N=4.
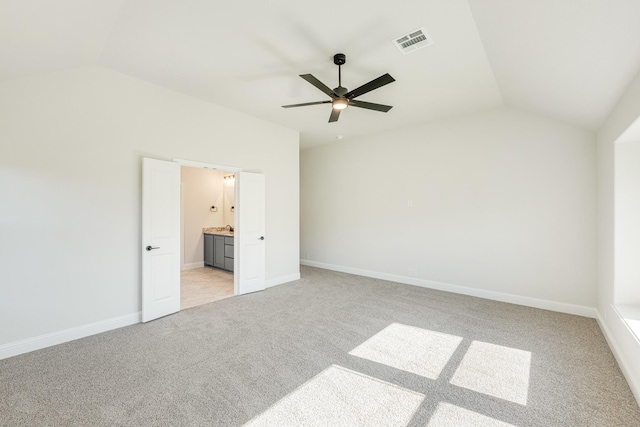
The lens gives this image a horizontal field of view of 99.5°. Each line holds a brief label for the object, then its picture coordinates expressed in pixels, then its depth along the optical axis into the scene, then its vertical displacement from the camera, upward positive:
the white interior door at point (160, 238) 3.49 -0.34
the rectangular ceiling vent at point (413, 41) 2.51 +1.67
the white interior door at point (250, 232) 4.61 -0.33
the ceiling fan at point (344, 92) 2.65 +1.28
